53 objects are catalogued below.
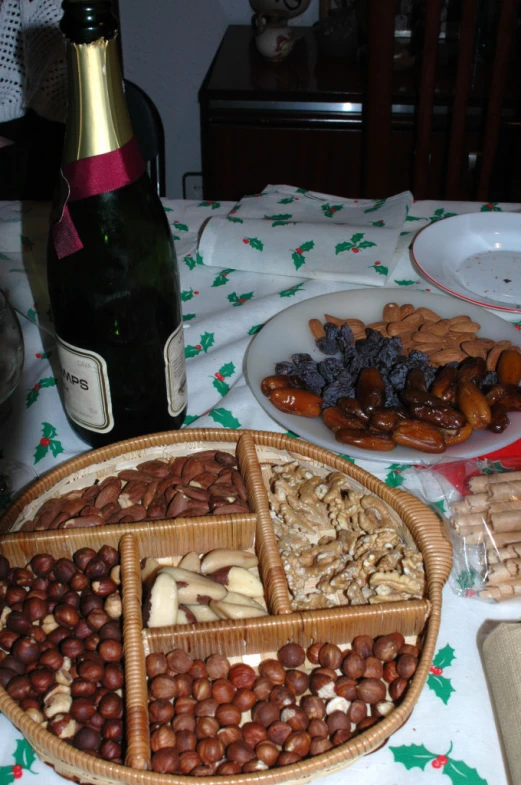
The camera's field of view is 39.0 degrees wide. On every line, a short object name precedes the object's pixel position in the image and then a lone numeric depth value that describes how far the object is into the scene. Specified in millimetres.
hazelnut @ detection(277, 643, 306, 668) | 502
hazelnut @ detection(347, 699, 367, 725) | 467
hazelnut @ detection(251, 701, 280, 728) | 469
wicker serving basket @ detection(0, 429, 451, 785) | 425
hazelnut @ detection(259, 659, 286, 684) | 497
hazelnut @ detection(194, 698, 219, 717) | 476
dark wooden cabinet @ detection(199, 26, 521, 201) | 1812
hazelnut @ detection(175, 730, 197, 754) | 453
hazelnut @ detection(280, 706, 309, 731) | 463
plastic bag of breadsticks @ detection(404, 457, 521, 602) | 568
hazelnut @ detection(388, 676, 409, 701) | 477
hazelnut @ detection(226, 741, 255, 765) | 442
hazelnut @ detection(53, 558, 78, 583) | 542
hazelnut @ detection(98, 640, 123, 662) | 492
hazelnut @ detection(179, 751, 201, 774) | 439
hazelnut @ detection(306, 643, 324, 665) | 511
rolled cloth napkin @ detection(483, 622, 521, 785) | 453
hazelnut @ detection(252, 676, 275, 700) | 489
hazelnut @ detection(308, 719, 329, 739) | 458
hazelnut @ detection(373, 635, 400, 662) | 502
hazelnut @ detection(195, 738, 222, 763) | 447
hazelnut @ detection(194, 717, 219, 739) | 463
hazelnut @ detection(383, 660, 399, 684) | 493
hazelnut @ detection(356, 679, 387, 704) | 478
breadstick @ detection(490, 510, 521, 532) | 585
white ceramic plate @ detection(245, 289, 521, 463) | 665
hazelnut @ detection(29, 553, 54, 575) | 544
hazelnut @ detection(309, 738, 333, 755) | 444
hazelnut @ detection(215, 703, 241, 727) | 470
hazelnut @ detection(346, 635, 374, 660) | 512
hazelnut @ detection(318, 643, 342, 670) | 500
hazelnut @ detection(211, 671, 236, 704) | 482
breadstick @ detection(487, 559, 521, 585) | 565
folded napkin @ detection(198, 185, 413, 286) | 958
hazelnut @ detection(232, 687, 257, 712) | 481
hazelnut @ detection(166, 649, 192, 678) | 493
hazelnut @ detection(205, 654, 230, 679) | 498
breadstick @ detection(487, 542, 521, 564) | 571
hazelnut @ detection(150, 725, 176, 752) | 452
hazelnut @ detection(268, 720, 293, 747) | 457
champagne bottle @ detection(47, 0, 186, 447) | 616
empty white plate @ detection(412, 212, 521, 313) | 938
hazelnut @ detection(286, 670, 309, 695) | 490
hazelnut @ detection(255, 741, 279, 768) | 443
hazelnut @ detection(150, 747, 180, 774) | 435
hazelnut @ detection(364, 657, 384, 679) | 495
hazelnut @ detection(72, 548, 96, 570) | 546
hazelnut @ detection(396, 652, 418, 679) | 480
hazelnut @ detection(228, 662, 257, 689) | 495
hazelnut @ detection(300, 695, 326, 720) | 474
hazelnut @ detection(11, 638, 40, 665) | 490
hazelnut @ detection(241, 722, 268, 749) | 459
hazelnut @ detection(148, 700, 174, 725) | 470
